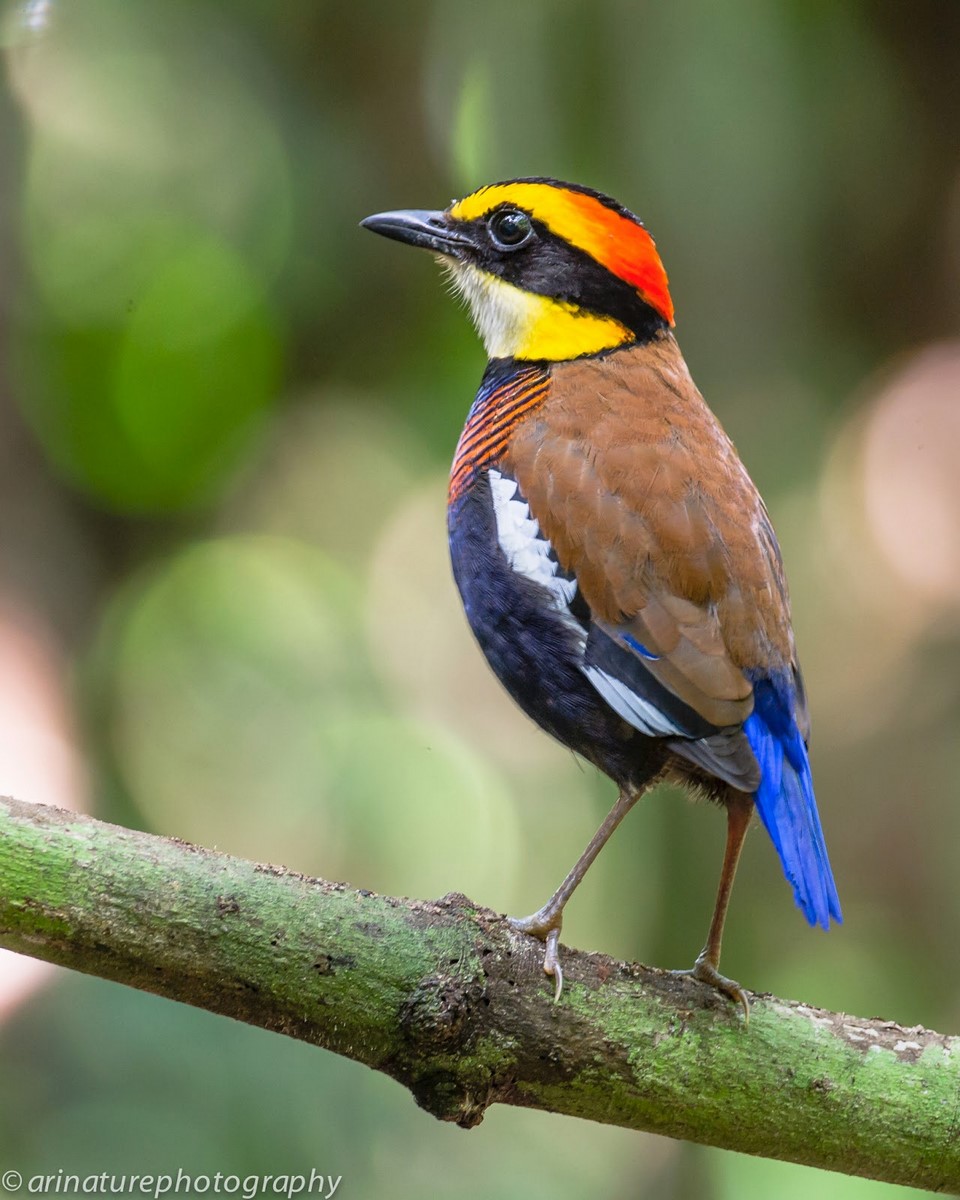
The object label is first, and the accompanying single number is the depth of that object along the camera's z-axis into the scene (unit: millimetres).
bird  5934
